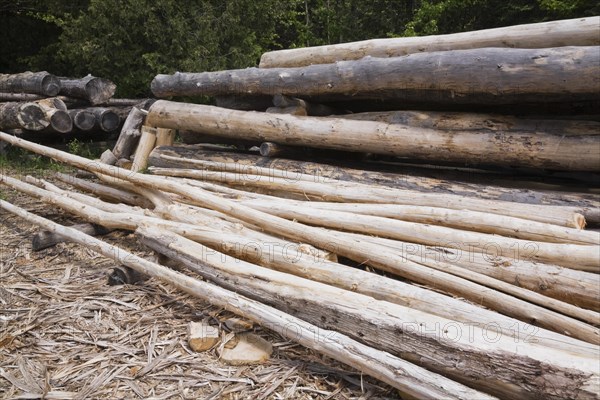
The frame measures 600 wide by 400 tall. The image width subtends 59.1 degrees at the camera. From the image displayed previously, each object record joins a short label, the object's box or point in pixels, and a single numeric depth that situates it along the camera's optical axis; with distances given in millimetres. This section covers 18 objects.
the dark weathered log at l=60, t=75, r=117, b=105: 8492
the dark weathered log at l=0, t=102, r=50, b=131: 7746
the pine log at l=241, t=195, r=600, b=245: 3018
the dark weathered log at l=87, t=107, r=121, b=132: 8477
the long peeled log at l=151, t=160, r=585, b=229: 3275
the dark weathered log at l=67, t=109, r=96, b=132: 8133
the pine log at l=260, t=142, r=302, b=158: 5281
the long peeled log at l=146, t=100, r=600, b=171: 3703
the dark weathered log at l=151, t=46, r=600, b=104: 3428
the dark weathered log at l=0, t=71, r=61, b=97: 8555
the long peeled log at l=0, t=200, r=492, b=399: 2270
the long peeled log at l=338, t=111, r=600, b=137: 3739
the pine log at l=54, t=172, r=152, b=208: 5051
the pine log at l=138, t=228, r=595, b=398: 2244
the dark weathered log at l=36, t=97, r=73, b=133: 7898
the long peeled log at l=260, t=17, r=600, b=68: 3674
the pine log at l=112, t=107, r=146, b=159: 7316
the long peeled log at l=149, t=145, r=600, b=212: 3676
